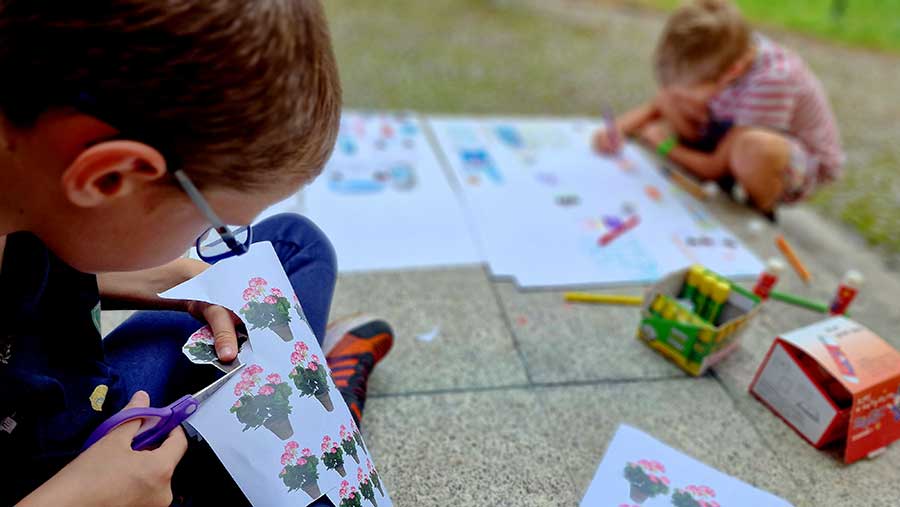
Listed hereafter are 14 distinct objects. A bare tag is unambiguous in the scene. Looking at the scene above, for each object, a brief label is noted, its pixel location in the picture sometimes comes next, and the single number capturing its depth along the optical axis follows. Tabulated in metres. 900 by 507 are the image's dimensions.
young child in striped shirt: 1.66
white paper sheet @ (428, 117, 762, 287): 1.42
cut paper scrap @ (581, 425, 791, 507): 0.91
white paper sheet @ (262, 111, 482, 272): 1.39
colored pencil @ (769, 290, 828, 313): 1.35
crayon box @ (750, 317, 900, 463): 0.98
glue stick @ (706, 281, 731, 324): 1.16
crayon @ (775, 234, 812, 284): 1.48
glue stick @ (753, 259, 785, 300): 1.27
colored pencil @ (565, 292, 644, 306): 1.31
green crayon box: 1.11
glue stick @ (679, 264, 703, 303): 1.19
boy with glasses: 0.47
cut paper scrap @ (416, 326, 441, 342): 1.18
